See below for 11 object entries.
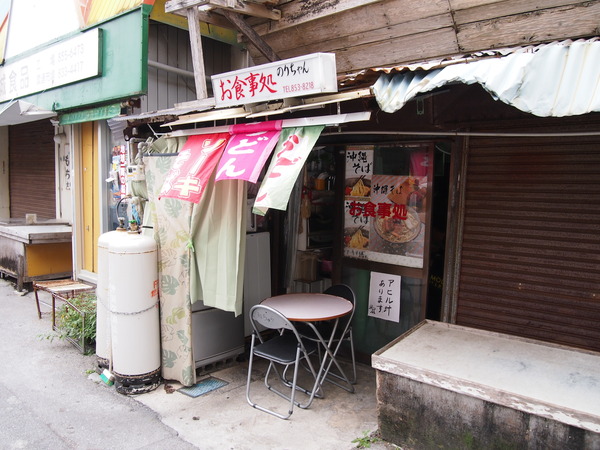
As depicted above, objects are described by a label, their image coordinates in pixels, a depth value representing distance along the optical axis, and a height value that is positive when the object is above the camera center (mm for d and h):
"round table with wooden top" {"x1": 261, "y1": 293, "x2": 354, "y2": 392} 4719 -1357
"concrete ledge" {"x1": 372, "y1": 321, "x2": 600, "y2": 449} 3227 -1515
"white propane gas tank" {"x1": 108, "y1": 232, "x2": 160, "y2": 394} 5027 -1459
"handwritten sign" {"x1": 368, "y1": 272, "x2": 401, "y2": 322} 5566 -1360
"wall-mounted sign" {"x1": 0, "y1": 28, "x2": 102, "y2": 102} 7742 +2096
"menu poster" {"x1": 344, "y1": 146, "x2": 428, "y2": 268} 5363 -302
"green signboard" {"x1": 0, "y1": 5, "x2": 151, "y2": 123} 6816 +1670
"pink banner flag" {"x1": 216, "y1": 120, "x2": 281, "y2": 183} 4160 +296
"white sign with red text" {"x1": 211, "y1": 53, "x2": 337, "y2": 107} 3732 +904
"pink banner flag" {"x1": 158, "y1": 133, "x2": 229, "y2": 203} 4590 +125
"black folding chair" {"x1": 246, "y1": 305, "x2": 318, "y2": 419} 4566 -1763
